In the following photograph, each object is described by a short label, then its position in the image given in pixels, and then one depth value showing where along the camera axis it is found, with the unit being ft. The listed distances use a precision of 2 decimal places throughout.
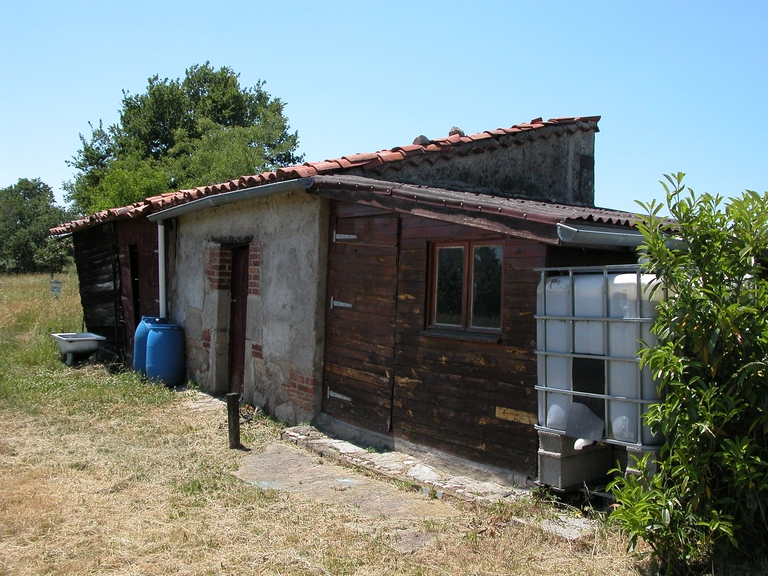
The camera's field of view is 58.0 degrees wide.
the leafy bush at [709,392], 11.51
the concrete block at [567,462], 15.25
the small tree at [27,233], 115.55
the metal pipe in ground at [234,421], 22.17
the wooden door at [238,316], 29.25
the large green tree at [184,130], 81.82
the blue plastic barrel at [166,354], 32.01
